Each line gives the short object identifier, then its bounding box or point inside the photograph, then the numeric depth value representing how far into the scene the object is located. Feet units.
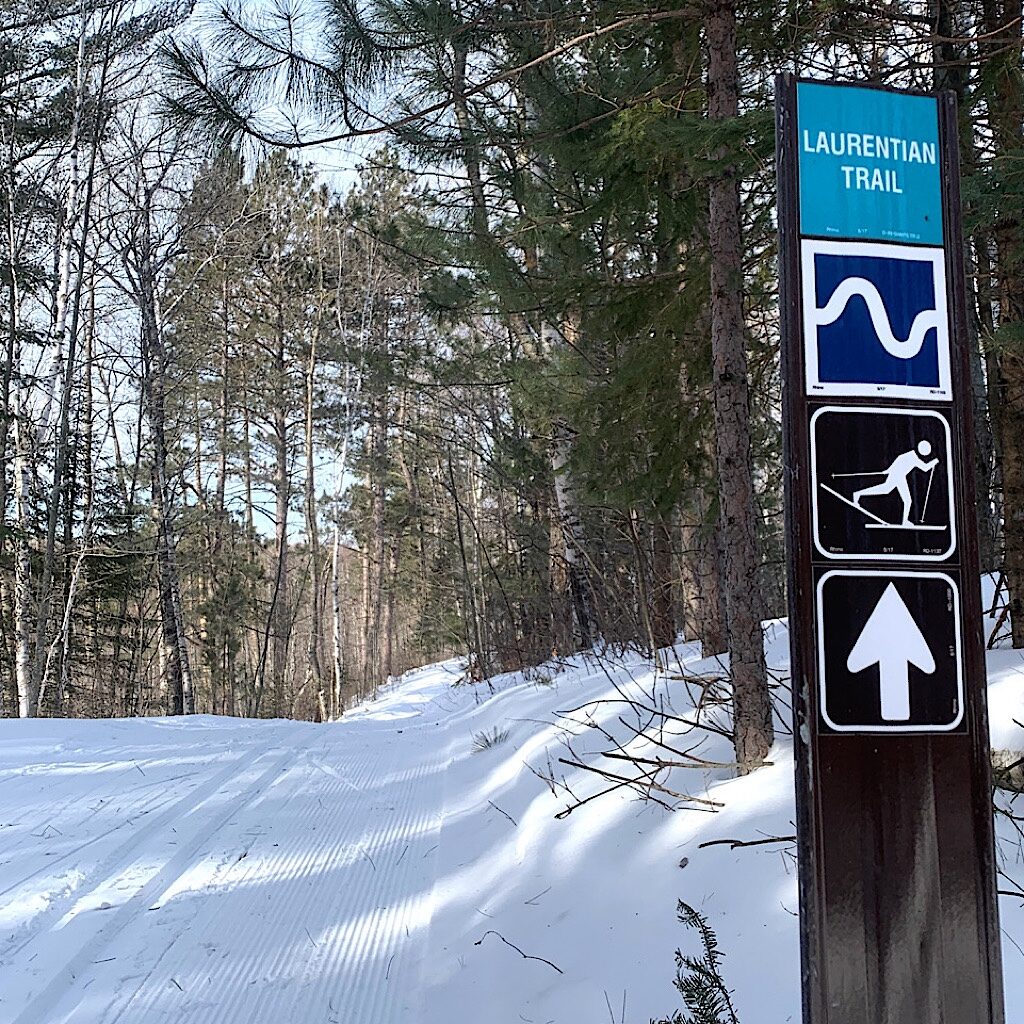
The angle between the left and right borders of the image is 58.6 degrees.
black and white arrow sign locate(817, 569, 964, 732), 5.34
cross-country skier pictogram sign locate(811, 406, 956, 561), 5.45
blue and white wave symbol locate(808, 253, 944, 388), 5.62
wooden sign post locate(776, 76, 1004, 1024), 5.21
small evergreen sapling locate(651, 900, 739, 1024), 6.86
